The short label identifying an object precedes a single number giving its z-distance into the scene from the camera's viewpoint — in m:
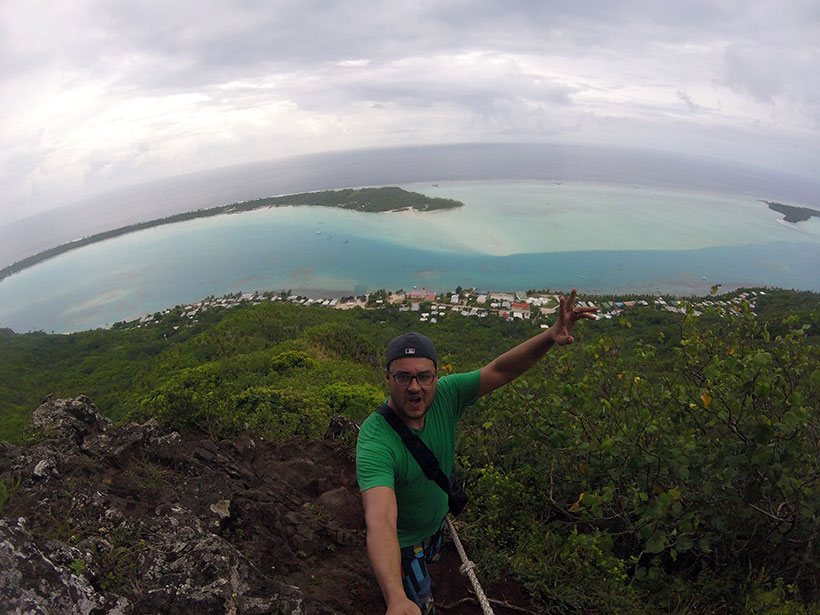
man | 1.62
